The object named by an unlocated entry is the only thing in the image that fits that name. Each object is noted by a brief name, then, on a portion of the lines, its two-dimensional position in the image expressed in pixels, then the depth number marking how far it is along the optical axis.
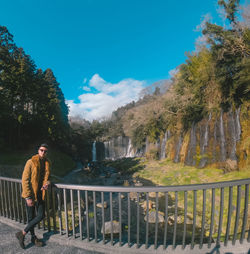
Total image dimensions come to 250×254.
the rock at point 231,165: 9.25
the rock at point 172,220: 6.52
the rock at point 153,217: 6.56
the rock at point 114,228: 5.40
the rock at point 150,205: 7.87
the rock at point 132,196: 9.40
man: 2.49
